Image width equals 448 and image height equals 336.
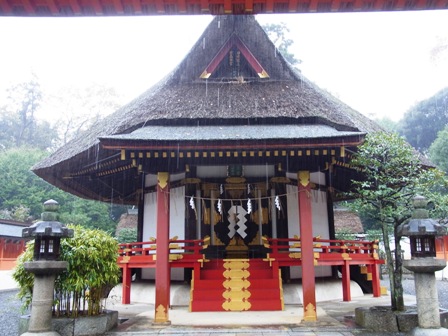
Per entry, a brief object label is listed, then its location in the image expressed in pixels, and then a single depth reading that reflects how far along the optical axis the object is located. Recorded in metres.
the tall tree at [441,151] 34.41
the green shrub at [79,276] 7.46
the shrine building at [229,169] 8.89
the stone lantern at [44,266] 6.84
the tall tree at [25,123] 48.25
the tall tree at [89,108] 47.09
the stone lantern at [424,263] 6.89
